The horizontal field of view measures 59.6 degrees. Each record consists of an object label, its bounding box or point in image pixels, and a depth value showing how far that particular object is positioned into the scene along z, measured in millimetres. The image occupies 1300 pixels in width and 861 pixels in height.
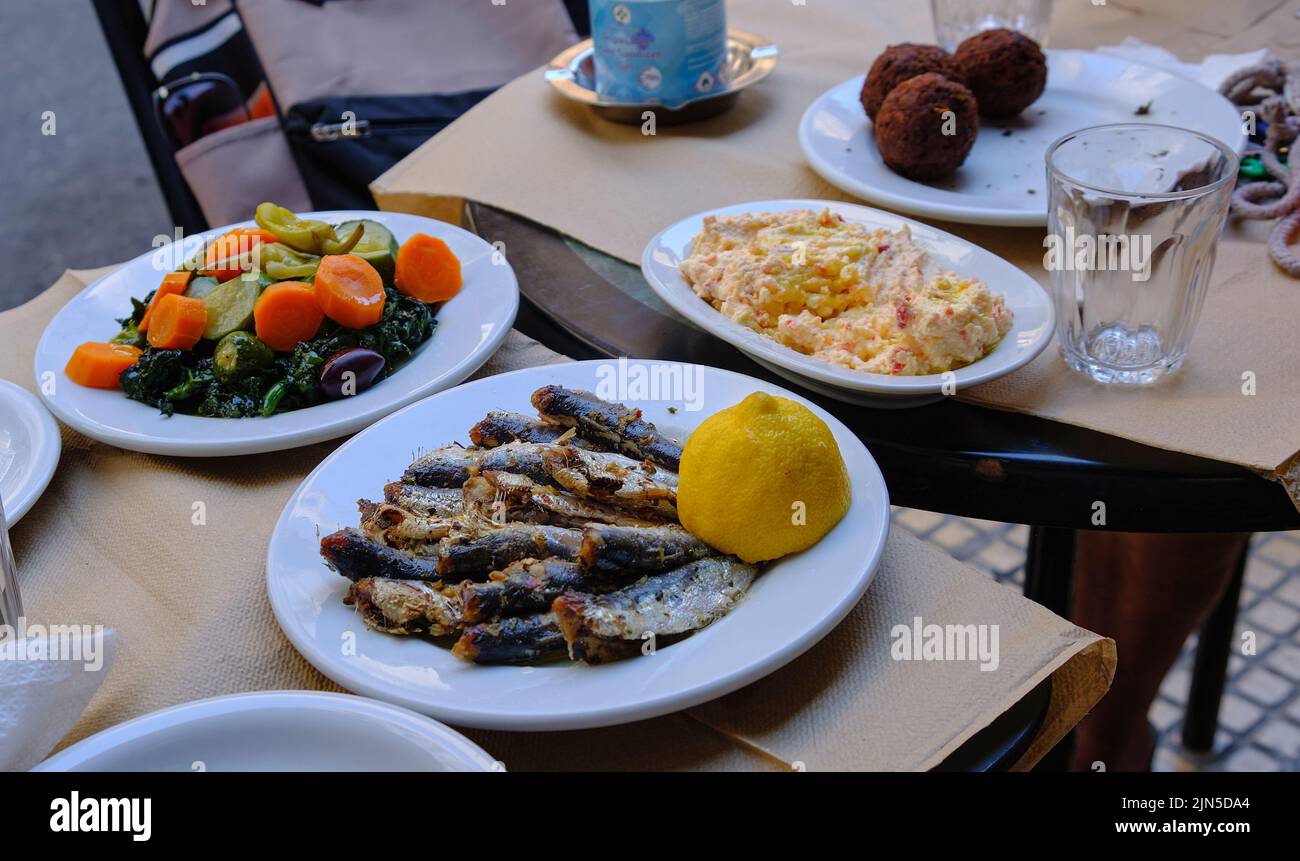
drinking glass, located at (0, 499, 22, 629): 975
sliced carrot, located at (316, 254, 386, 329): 1356
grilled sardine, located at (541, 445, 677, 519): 1035
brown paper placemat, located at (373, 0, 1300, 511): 1176
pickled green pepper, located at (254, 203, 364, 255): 1494
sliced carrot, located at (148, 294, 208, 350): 1339
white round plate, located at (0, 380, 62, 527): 1169
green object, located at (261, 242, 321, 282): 1436
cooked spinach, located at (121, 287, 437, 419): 1309
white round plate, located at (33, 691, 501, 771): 808
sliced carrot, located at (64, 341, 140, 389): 1335
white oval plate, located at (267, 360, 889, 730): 854
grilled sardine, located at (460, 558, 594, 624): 926
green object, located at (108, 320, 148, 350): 1399
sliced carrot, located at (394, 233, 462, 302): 1464
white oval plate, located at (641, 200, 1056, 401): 1167
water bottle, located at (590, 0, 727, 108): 1786
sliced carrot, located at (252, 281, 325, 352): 1337
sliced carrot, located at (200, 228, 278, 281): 1444
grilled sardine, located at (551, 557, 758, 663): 887
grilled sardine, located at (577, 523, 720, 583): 942
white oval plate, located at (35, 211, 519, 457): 1243
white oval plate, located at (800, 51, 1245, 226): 1553
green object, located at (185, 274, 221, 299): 1423
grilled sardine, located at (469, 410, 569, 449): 1144
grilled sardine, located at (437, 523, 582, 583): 972
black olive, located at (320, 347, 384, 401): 1294
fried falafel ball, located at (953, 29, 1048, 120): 1712
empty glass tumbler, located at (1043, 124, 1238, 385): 1187
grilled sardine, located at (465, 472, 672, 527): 1033
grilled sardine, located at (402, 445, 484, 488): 1087
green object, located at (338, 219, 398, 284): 1484
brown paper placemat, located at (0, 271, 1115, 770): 896
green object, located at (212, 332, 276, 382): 1312
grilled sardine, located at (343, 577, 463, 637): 940
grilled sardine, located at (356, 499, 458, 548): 1012
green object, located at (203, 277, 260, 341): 1362
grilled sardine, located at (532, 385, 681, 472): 1120
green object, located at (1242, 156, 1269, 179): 1555
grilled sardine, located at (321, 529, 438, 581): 970
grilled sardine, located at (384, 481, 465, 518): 1052
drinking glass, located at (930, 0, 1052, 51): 1973
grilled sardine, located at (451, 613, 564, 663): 902
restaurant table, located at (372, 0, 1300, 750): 1099
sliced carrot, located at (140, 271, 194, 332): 1416
